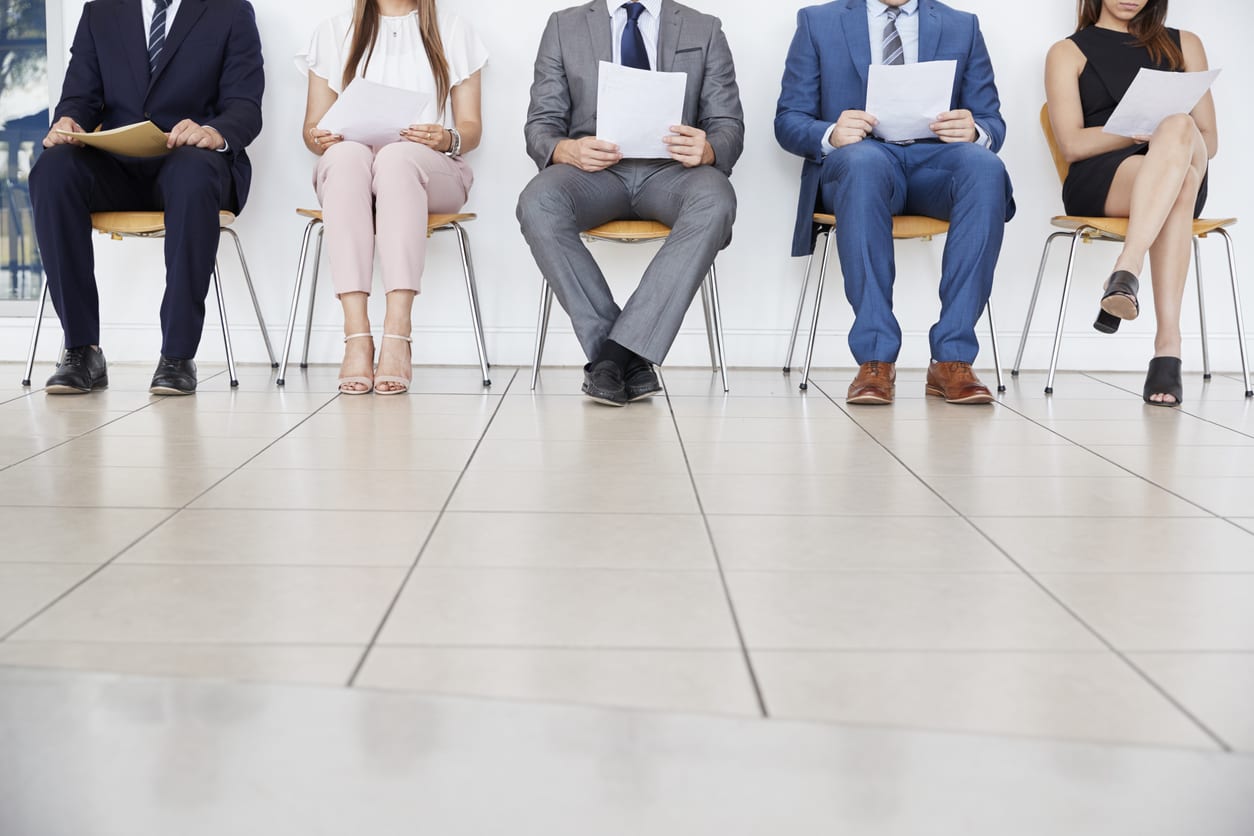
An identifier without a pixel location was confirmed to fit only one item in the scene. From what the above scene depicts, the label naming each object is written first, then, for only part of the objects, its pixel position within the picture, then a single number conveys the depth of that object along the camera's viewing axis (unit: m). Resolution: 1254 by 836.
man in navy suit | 2.65
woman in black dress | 2.63
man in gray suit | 2.50
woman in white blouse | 2.70
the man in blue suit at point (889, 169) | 2.61
